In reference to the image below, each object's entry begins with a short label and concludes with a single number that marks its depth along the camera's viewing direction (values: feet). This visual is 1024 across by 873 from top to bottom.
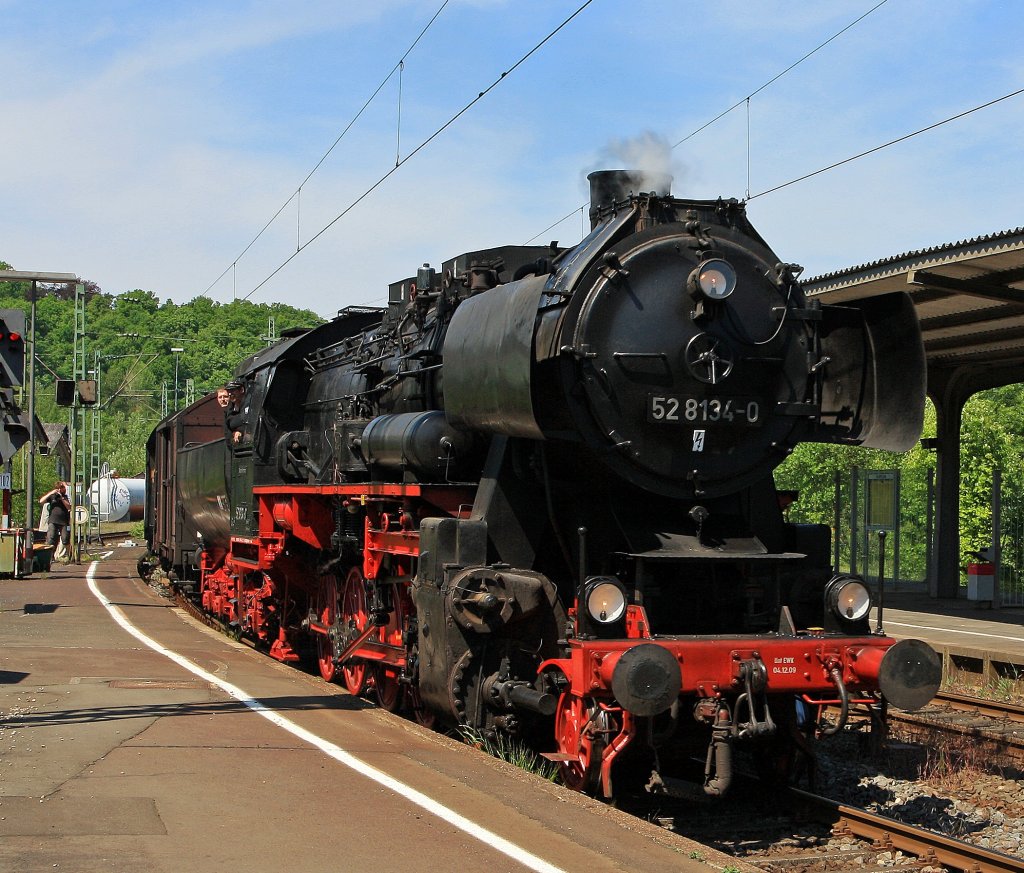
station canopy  38.42
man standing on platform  95.76
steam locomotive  22.61
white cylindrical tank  172.24
